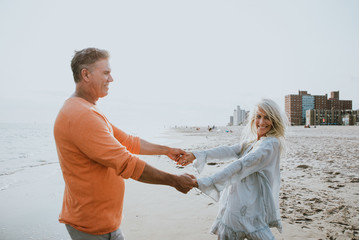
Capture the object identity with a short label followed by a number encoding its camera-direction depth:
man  1.89
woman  2.48
